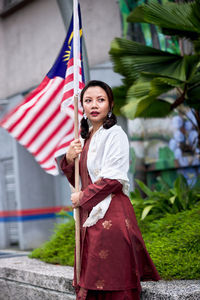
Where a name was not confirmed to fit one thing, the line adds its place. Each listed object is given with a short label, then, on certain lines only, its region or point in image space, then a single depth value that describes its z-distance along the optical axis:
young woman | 3.02
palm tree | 6.03
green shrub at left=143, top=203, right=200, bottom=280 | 4.09
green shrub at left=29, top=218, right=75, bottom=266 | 5.60
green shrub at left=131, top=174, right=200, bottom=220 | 6.02
